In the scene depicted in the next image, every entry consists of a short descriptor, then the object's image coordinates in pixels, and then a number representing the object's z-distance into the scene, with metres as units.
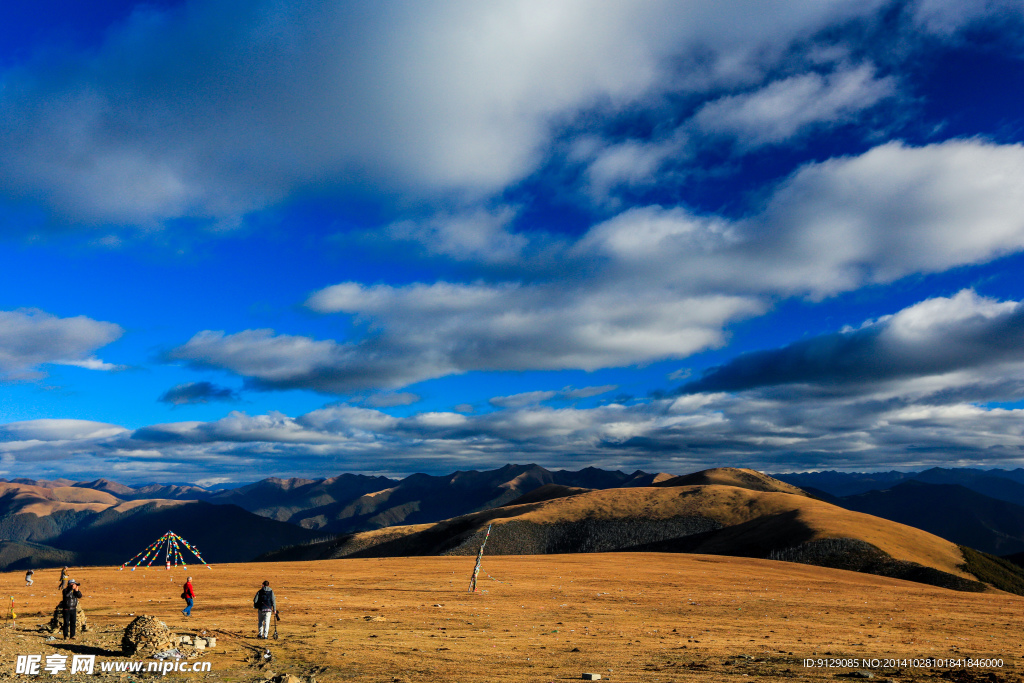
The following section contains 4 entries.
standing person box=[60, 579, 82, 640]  23.00
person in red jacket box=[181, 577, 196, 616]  29.89
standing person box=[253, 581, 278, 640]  23.55
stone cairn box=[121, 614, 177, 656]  19.61
